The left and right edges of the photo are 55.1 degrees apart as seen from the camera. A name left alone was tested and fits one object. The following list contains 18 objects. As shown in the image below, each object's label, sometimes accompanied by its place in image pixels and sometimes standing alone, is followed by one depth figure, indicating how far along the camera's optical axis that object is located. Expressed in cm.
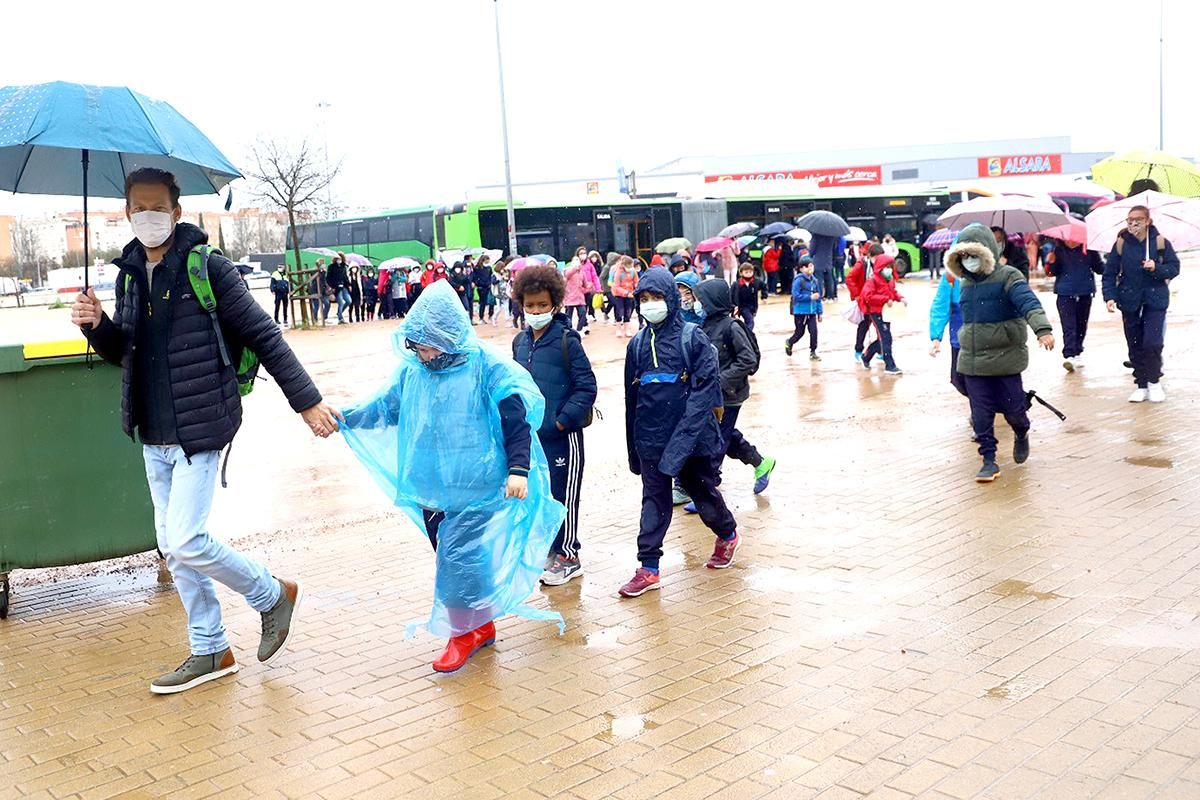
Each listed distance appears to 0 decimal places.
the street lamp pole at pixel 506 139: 3157
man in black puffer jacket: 453
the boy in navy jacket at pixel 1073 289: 1246
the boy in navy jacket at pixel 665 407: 561
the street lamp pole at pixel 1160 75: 4118
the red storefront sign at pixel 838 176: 6788
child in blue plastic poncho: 475
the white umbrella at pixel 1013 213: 1091
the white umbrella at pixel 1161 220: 984
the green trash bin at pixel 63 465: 563
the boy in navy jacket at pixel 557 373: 566
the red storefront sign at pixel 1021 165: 7444
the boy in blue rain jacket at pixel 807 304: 1495
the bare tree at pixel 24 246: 6594
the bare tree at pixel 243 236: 7428
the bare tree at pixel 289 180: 3019
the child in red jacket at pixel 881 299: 1350
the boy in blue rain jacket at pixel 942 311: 968
